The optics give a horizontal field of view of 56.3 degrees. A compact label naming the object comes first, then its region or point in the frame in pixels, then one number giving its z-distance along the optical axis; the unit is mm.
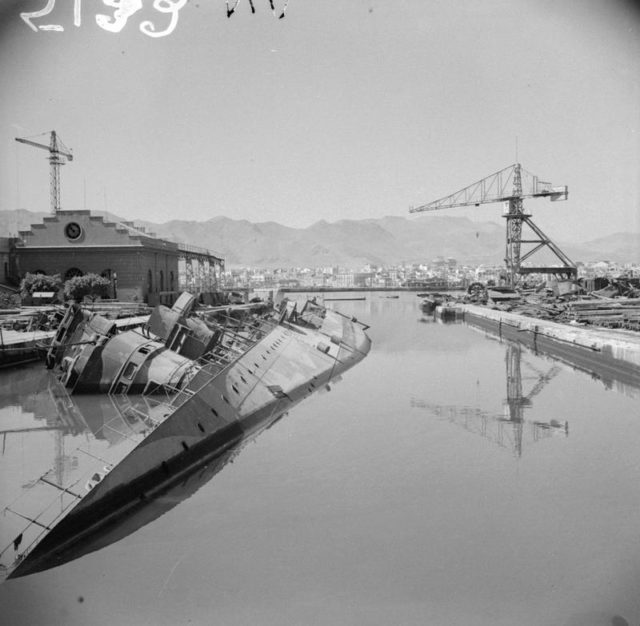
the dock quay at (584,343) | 27078
